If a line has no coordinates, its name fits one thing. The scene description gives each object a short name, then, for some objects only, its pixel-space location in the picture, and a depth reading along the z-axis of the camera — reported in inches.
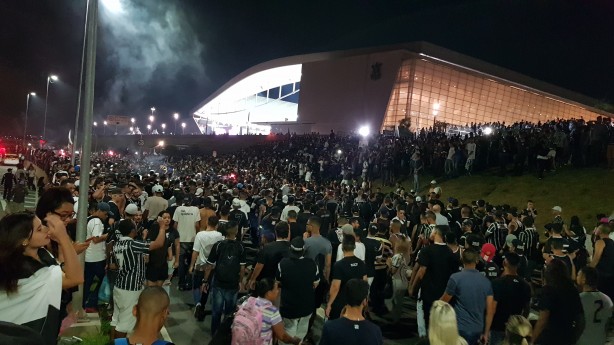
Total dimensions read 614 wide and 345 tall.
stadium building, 1445.6
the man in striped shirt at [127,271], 205.0
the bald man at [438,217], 348.1
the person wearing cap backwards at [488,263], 219.3
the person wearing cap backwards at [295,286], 192.2
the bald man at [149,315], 97.5
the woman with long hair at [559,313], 167.2
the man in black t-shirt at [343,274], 198.7
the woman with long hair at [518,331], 120.2
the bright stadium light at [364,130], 1439.5
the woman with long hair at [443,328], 110.0
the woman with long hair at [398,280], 281.1
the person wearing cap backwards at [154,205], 350.0
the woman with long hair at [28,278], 96.5
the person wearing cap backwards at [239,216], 354.6
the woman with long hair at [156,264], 224.2
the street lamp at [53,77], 988.7
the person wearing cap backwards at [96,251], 250.8
